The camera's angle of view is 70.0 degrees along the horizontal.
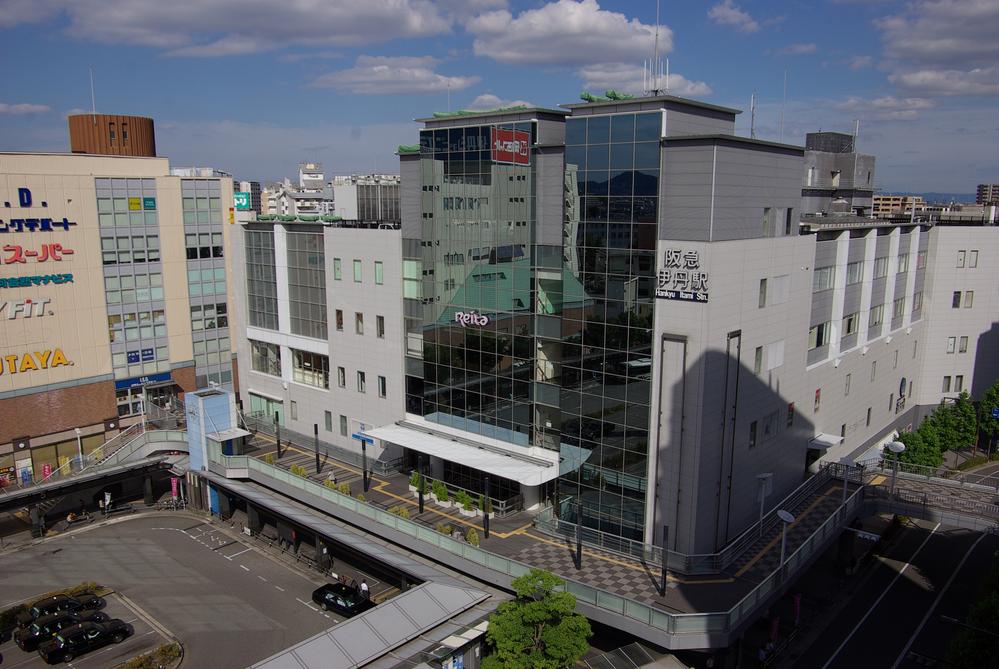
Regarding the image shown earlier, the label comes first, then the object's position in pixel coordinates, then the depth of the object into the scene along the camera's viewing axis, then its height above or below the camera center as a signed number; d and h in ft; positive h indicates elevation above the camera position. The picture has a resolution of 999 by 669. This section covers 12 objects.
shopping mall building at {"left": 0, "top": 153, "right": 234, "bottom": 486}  165.89 -19.45
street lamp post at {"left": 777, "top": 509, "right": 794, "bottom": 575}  99.45 -41.13
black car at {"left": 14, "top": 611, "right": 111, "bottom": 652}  114.42 -65.67
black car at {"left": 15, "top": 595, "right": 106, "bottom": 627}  120.06 -65.73
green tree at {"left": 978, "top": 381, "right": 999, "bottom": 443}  179.11 -47.34
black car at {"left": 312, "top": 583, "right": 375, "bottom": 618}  121.29 -64.75
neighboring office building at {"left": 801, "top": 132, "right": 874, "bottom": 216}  228.84 +14.14
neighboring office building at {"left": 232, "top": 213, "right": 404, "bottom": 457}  150.92 -24.26
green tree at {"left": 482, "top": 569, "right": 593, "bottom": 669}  89.92 -51.83
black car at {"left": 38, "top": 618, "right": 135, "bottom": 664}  111.04 -66.22
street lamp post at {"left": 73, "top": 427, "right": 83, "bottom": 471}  175.87 -54.83
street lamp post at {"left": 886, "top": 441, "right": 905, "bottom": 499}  121.75 -38.53
